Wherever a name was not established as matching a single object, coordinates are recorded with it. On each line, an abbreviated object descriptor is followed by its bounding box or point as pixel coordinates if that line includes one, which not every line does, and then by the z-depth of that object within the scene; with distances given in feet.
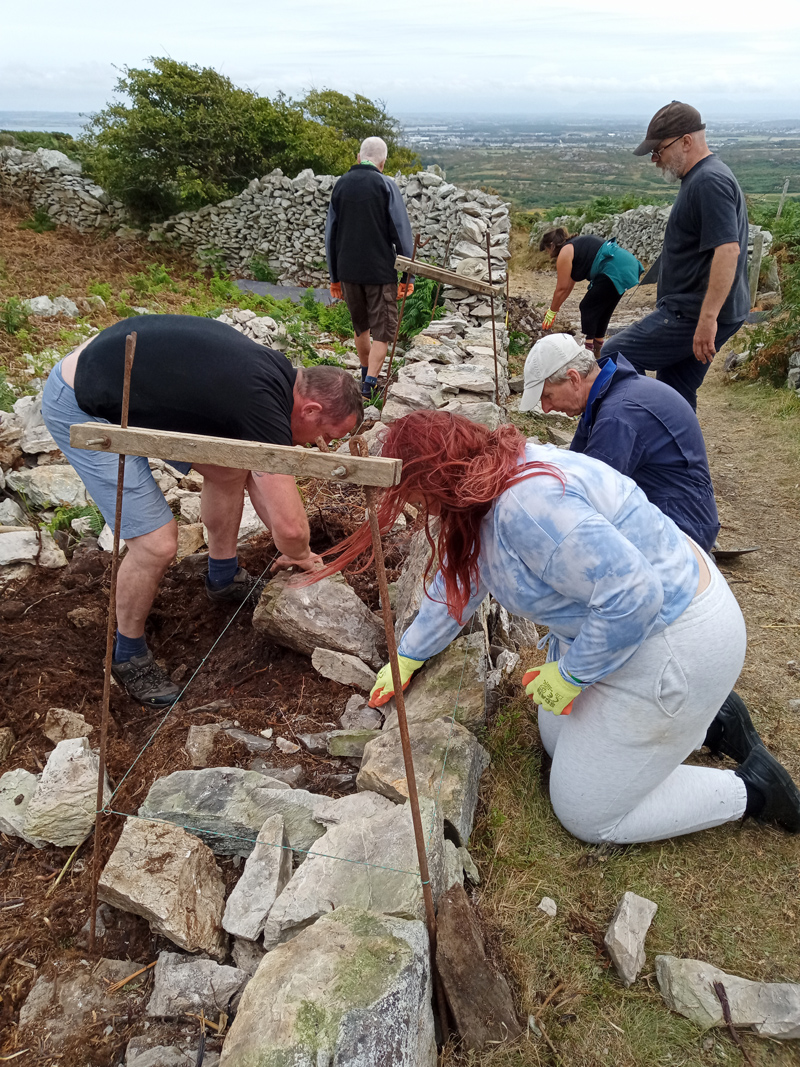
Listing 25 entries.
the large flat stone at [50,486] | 15.64
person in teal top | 20.77
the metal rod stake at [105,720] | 6.28
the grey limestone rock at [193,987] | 6.59
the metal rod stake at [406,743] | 5.65
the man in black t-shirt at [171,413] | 9.32
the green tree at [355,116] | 81.82
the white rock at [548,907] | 7.66
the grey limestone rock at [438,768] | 7.96
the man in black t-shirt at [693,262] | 12.32
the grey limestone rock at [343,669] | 10.42
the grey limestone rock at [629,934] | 7.09
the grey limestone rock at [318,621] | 10.72
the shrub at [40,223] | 47.93
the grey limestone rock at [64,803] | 7.99
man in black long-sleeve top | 19.60
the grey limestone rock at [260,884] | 6.95
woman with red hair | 6.59
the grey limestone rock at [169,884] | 6.93
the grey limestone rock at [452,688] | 9.33
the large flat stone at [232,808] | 7.81
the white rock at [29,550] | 12.71
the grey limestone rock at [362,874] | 6.61
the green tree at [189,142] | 43.91
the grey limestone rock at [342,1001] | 5.00
